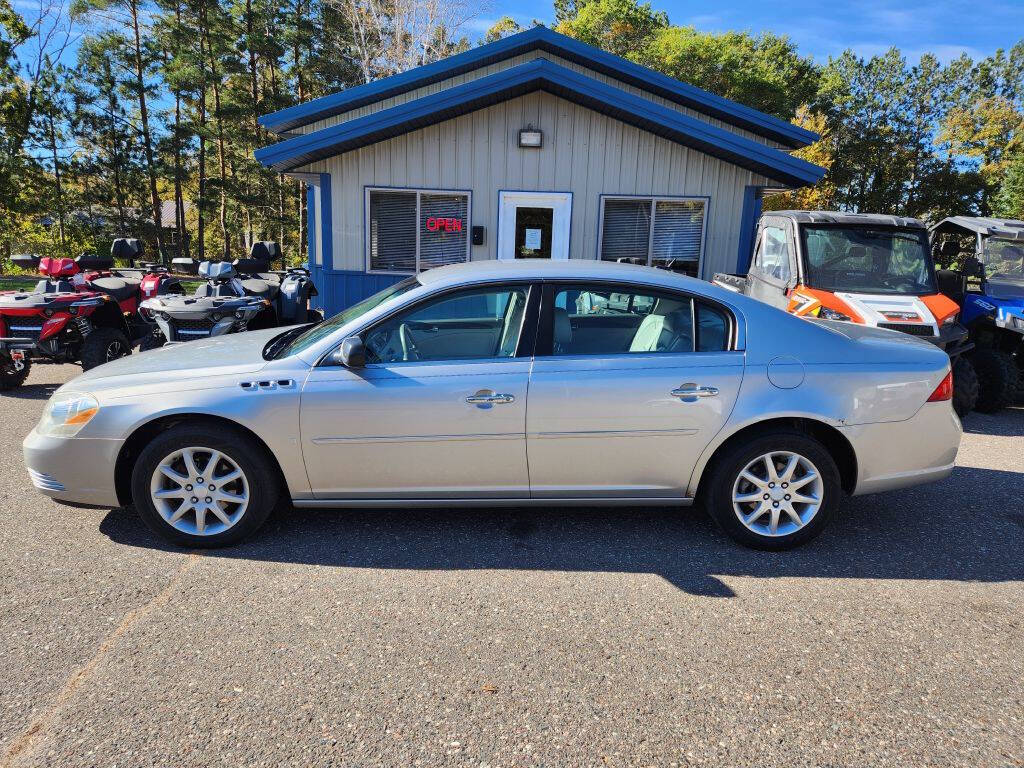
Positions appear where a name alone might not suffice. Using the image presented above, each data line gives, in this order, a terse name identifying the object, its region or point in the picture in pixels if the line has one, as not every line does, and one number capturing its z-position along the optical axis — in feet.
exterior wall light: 33.32
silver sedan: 12.13
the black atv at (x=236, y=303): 22.94
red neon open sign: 34.22
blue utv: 25.20
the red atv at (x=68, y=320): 22.93
